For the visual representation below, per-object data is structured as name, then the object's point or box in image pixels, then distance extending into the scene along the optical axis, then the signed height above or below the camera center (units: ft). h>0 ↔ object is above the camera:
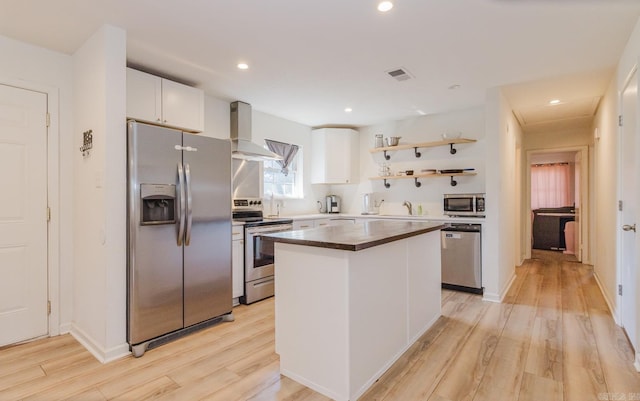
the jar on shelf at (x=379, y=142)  17.29 +3.10
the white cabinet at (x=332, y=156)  17.65 +2.42
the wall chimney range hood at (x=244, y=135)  13.25 +2.78
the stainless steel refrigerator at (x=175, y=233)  8.05 -0.89
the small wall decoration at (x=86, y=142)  8.48 +1.57
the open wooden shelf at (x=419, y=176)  14.88 +1.17
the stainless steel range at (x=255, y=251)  11.89 -1.87
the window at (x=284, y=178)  16.02 +1.15
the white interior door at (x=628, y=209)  7.97 -0.25
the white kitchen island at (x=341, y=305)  6.05 -2.16
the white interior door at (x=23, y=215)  8.43 -0.36
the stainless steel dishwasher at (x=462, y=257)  13.15 -2.40
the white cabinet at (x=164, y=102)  9.53 +3.14
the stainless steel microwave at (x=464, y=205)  13.91 -0.23
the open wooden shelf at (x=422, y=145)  14.82 +2.67
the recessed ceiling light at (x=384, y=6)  6.83 +4.14
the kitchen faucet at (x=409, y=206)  16.70 -0.31
